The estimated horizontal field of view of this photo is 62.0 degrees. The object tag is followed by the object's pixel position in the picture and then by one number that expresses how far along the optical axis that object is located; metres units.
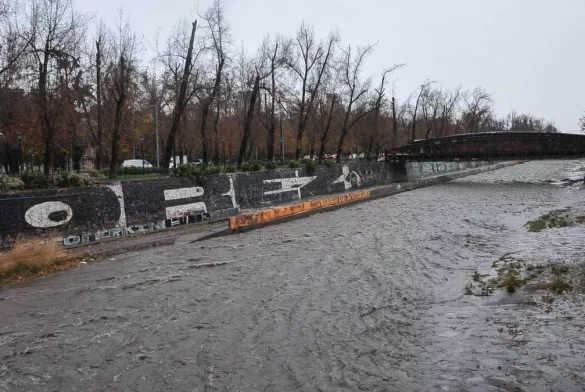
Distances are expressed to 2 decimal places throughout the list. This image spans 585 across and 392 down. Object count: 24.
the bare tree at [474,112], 105.88
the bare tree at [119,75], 30.31
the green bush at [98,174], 33.36
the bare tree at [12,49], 26.52
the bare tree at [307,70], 47.09
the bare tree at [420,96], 79.50
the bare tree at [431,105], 87.75
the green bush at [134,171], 36.67
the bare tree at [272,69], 43.83
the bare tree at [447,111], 93.11
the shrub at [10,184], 18.03
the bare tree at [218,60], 36.03
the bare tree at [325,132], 49.30
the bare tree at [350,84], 53.19
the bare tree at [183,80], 33.94
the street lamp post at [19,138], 33.81
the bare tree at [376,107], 59.78
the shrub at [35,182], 20.23
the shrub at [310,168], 34.79
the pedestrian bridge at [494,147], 56.59
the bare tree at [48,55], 27.39
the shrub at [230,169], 29.45
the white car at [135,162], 64.72
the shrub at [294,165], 35.91
